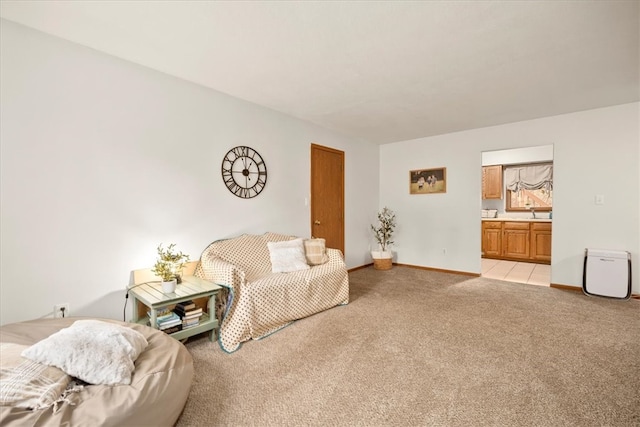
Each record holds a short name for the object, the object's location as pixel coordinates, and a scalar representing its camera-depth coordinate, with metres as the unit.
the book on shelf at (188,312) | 2.49
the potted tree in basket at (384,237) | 5.43
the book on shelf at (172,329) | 2.34
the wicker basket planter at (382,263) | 5.42
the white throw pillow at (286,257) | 3.34
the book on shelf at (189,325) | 2.45
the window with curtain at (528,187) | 6.34
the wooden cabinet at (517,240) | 5.91
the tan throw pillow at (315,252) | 3.64
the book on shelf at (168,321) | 2.32
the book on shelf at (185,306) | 2.52
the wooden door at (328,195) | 4.58
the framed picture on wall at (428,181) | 5.26
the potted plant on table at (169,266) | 2.46
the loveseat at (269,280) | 2.61
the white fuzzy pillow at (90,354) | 1.48
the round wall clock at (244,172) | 3.40
